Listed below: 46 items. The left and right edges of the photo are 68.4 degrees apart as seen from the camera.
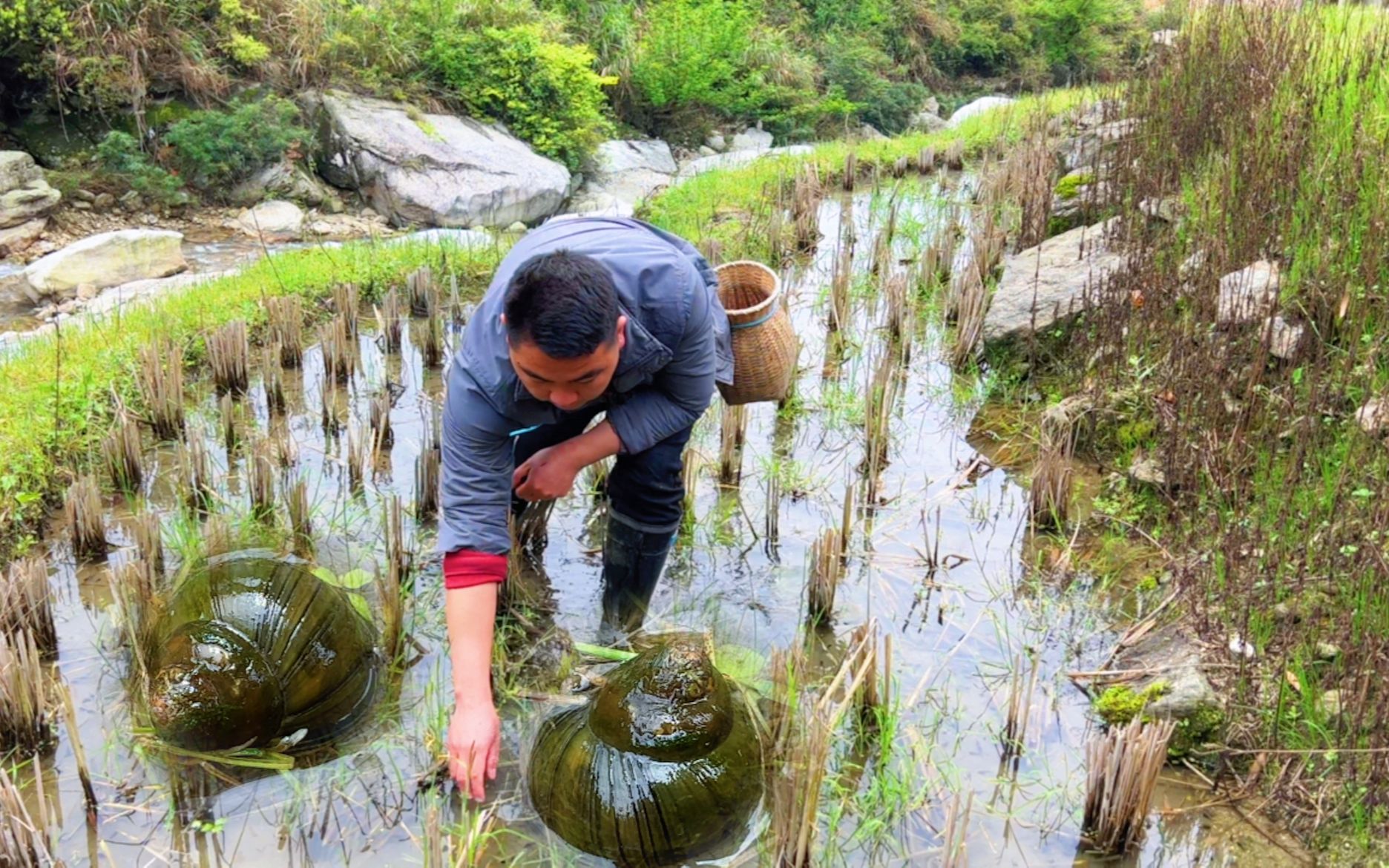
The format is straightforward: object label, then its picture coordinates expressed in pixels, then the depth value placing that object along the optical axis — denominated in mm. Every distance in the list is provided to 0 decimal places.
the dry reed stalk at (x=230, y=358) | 5160
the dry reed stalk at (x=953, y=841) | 2248
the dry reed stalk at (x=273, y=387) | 5094
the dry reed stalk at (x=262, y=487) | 3996
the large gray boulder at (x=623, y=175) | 11867
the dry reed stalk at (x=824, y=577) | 3537
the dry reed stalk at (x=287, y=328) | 5645
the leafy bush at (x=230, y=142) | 10312
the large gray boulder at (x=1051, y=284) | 5441
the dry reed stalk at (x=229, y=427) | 4648
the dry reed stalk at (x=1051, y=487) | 4090
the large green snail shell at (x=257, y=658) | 2742
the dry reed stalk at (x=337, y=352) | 5367
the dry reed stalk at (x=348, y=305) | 5941
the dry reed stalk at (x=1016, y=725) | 2920
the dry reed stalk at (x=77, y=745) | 2547
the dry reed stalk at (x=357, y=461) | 4367
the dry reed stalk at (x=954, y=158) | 11859
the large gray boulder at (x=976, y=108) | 16122
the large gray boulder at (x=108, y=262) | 8078
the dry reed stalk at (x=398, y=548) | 3578
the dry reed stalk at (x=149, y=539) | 3576
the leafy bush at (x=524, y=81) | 11977
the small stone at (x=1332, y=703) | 2785
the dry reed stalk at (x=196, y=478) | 4113
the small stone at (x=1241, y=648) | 3053
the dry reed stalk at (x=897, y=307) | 5945
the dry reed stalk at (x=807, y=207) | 8383
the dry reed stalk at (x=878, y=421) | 4570
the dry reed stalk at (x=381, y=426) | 4652
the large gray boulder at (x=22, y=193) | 9195
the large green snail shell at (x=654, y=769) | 2516
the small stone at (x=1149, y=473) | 4091
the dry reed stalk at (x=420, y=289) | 6469
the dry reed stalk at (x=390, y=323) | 5914
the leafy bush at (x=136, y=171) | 9984
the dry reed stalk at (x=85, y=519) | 3795
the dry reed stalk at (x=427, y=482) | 4141
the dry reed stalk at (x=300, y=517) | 3811
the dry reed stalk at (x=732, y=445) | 4543
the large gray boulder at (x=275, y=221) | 10117
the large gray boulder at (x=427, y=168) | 10734
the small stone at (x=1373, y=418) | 3582
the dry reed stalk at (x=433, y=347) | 5777
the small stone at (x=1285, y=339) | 4297
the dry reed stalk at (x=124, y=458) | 4297
